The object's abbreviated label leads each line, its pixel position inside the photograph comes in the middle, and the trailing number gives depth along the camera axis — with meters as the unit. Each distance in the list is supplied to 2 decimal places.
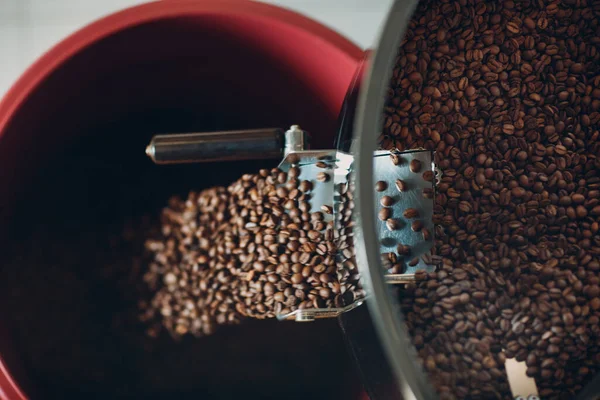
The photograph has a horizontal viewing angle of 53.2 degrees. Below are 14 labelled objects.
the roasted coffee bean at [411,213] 0.56
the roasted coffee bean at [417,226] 0.56
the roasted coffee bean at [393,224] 0.57
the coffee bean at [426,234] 0.56
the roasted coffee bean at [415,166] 0.56
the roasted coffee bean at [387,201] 0.57
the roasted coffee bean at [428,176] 0.56
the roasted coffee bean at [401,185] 0.57
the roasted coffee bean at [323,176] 0.65
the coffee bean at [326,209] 0.65
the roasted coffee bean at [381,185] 0.57
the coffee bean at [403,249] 0.56
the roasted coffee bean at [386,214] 0.57
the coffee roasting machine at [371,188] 0.41
